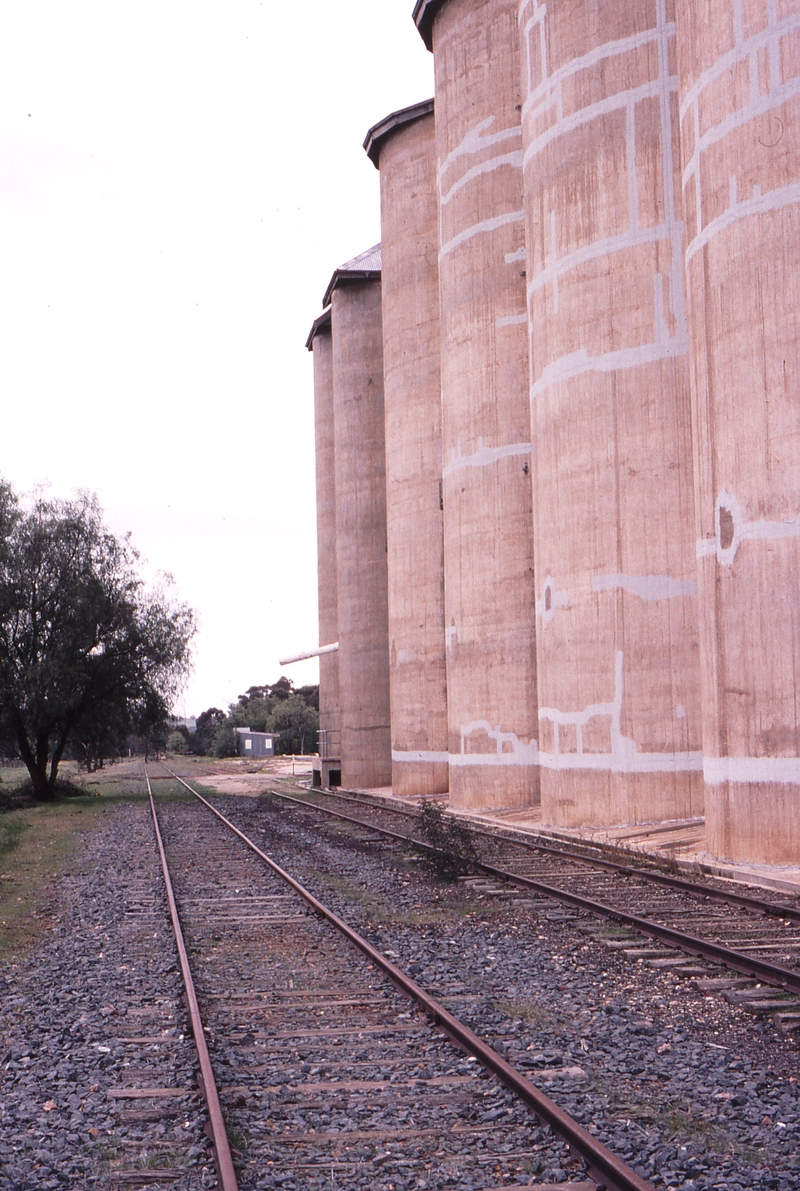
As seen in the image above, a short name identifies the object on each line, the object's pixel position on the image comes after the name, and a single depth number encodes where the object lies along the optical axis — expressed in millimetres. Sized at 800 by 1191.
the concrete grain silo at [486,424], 26125
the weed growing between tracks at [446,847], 15094
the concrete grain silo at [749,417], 14273
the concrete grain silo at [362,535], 40125
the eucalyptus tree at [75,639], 36969
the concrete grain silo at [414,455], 32562
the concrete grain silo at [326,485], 49094
